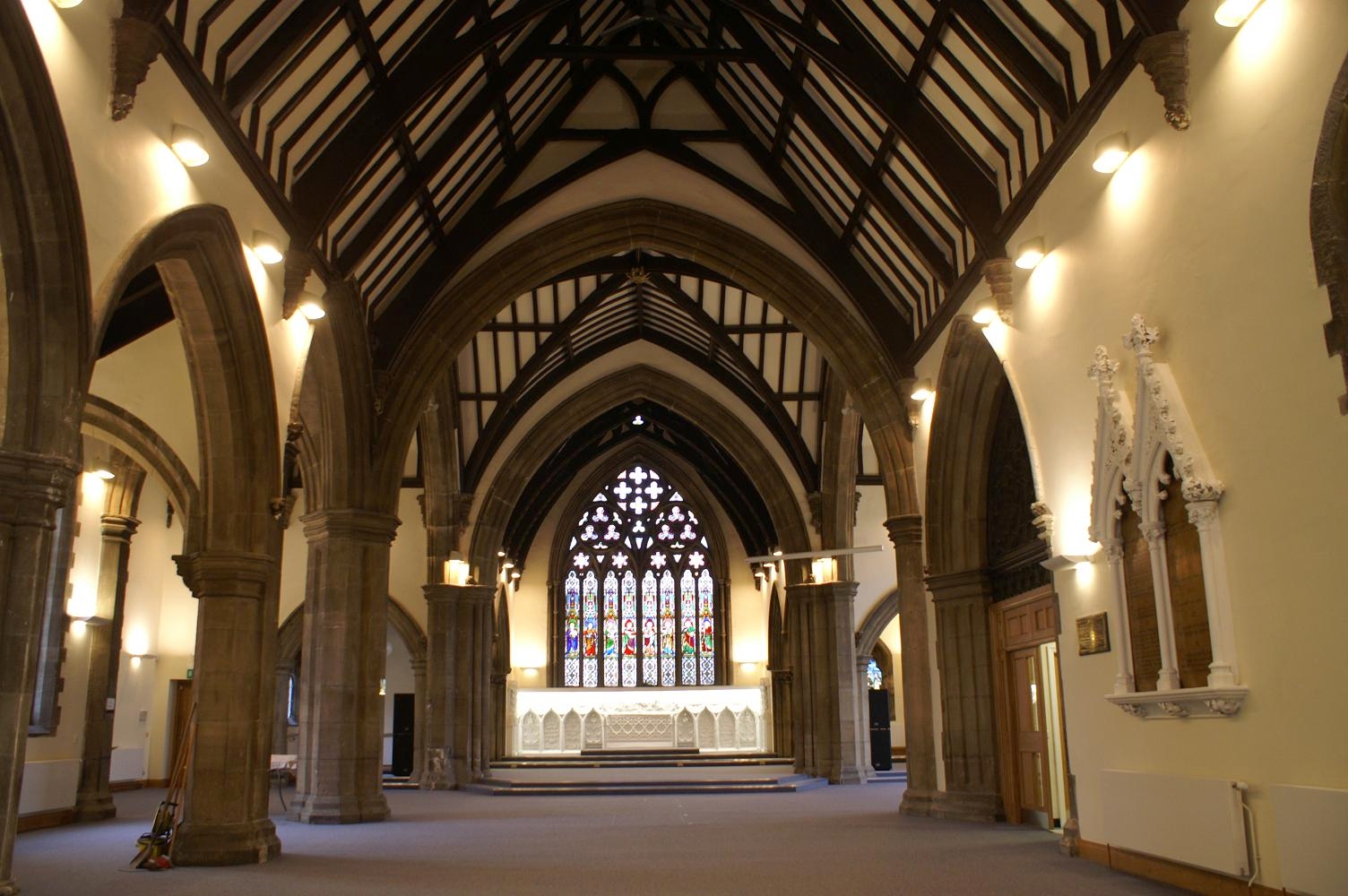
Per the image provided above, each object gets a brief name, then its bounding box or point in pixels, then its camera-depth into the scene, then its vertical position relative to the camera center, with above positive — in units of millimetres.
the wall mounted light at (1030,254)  7664 +2996
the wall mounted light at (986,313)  8508 +2884
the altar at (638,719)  21297 -195
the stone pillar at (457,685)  15820 +351
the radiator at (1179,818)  5375 -584
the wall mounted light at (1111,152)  6281 +2999
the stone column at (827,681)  15898 +366
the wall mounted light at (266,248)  7633 +3076
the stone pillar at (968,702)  9891 +41
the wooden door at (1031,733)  9133 -221
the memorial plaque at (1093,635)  7008 +432
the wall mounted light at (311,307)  8652 +3032
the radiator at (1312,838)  4574 -550
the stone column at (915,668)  10758 +365
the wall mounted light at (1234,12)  5078 +3041
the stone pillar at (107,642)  11234 +734
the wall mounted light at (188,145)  6301 +3102
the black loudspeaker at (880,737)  17891 -460
